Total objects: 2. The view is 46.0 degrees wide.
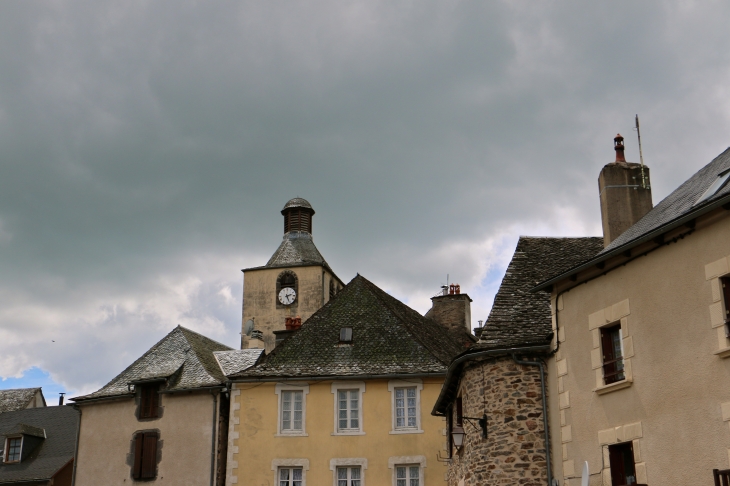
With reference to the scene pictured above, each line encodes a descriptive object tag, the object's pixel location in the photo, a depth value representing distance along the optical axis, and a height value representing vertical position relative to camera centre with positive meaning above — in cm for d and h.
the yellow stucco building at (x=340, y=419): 2456 +210
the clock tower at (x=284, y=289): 5041 +1180
